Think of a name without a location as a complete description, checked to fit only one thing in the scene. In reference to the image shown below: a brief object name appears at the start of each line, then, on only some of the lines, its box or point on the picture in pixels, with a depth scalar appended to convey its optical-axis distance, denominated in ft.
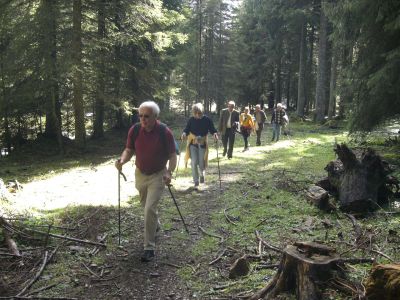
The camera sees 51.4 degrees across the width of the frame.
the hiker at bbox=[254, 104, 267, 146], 72.02
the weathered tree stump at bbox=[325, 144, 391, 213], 26.58
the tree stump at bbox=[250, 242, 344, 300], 14.71
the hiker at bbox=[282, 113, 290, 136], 76.78
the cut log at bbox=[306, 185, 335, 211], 27.55
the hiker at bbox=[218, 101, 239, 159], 52.75
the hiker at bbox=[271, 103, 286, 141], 73.36
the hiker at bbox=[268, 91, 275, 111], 170.60
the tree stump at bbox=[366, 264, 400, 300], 12.31
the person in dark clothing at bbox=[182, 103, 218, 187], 37.29
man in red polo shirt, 21.57
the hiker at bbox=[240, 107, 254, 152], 62.64
